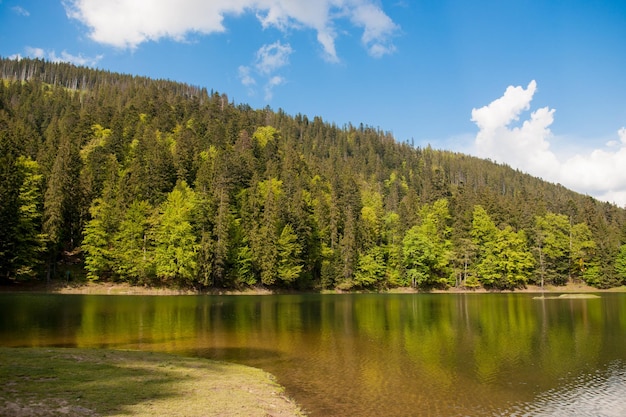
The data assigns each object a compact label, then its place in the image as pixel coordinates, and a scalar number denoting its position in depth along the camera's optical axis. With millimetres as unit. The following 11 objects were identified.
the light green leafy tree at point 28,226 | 66375
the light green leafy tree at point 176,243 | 77750
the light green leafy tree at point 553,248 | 107438
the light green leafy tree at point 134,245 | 77812
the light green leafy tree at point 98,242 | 76562
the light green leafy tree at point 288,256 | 86312
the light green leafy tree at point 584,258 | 108938
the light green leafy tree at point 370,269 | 95812
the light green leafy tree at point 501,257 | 102750
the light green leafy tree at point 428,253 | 100438
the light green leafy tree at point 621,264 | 107062
